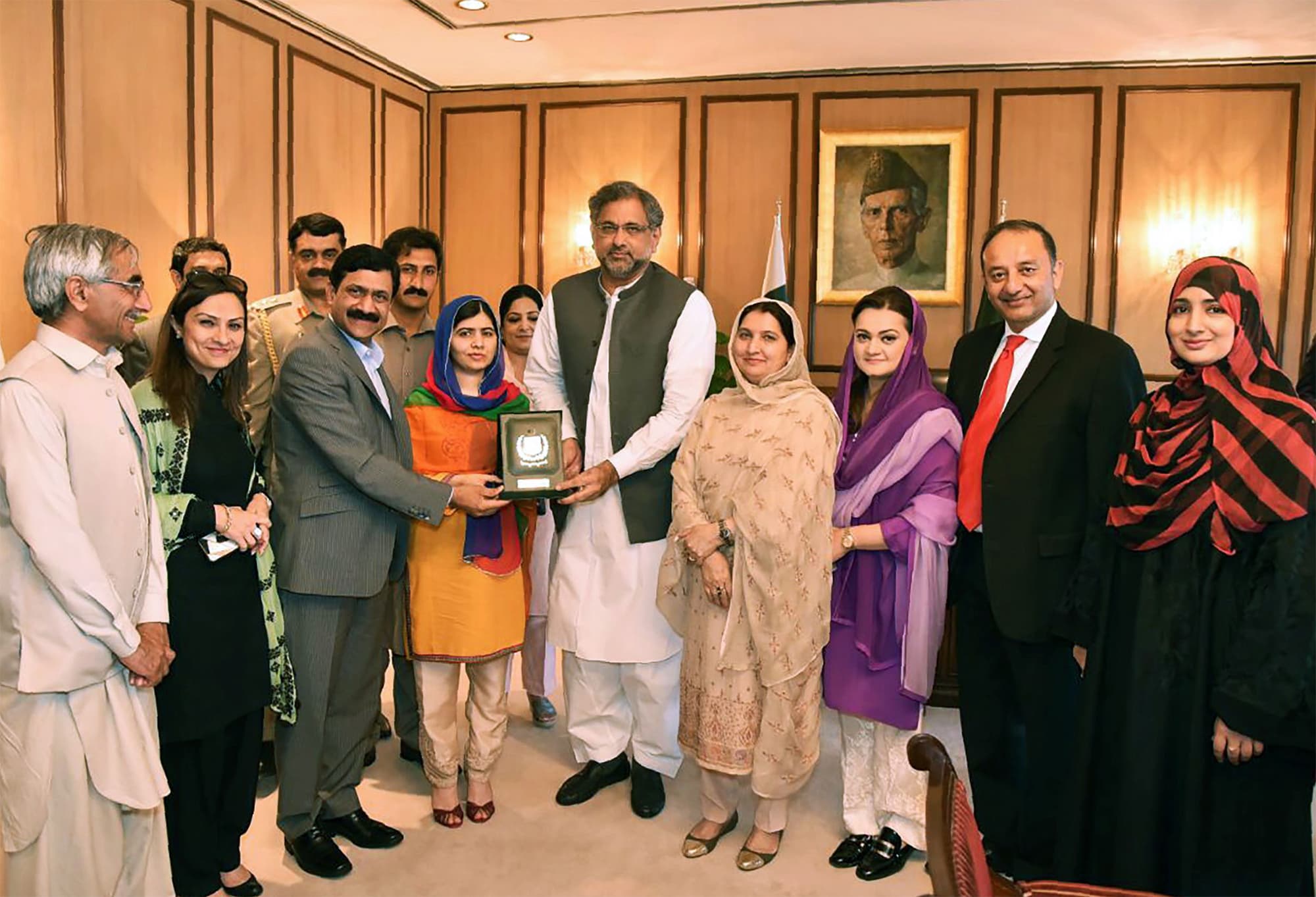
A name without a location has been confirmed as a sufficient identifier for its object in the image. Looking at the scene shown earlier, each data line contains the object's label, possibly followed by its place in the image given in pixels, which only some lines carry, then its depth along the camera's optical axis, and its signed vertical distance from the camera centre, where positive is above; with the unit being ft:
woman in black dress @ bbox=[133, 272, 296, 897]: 7.54 -1.63
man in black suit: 8.05 -1.07
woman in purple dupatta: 8.86 -1.65
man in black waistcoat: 10.34 -0.82
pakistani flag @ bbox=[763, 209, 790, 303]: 19.99 +2.57
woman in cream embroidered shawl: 8.88 -1.66
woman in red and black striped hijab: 6.26 -0.25
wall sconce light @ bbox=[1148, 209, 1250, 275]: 20.16 +3.43
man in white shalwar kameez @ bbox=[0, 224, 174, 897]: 6.37 -1.41
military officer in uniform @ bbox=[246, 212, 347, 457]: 11.05 +0.88
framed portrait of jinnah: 20.71 +3.92
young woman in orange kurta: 9.64 -1.83
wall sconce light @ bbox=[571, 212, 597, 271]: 22.47 +3.37
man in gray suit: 8.70 -1.22
